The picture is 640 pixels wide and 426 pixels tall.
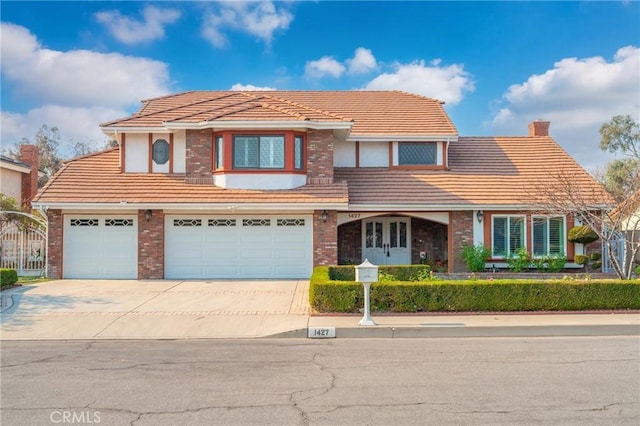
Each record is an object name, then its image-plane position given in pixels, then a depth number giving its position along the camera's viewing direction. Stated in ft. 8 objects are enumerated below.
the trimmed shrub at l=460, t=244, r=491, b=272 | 60.90
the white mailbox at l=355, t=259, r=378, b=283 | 35.19
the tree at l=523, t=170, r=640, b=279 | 45.26
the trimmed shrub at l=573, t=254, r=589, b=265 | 61.87
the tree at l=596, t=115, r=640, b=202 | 126.91
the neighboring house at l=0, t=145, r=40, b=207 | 93.20
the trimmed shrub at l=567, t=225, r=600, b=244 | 61.16
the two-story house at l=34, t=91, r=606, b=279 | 58.44
